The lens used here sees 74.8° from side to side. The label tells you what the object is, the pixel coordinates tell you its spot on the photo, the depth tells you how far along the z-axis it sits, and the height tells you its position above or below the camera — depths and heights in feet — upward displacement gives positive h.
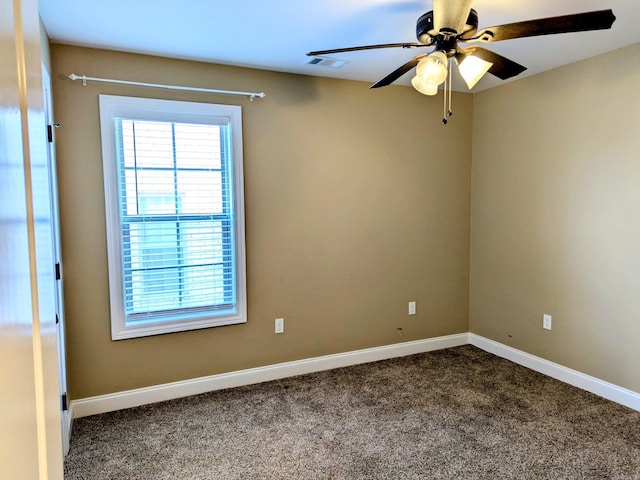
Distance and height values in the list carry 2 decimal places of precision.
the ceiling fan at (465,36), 5.35 +2.39
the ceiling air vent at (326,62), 9.58 +3.44
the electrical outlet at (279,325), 11.09 -3.07
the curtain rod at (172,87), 8.74 +2.79
